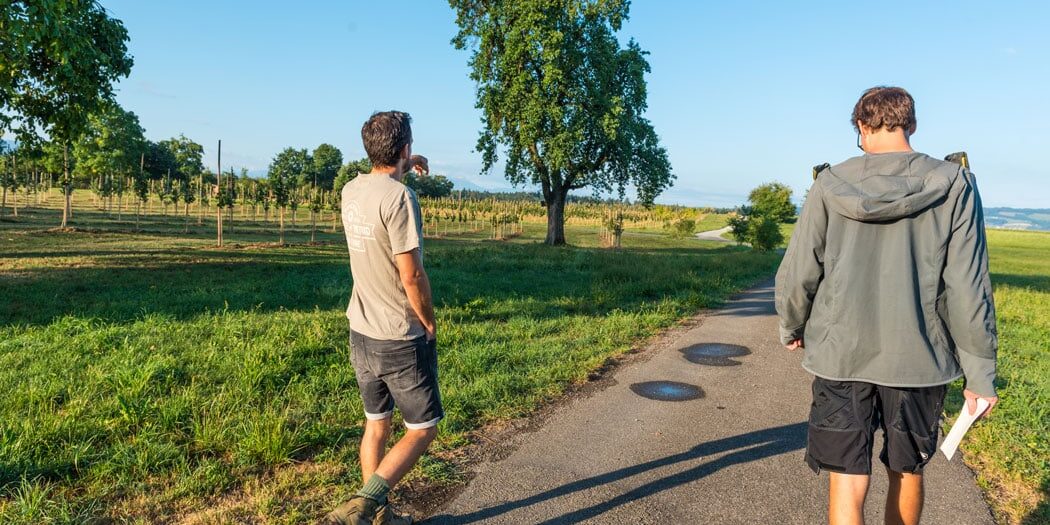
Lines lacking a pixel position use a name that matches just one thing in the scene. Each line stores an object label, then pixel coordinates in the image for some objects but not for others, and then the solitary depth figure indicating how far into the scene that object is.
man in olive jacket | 2.43
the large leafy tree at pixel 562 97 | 24.44
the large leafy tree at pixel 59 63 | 10.14
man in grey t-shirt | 2.91
